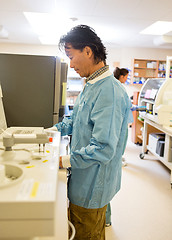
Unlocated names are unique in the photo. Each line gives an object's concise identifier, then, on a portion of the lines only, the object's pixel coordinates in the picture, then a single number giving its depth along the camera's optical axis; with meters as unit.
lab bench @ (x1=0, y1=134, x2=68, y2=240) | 0.52
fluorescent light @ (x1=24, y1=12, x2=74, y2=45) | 4.68
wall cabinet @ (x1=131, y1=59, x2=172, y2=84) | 7.84
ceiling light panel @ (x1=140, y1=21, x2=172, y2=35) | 5.00
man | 1.03
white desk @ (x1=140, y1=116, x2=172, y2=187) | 2.93
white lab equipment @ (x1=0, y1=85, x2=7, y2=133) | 1.26
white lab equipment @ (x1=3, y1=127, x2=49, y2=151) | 0.76
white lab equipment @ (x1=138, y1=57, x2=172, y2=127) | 3.04
